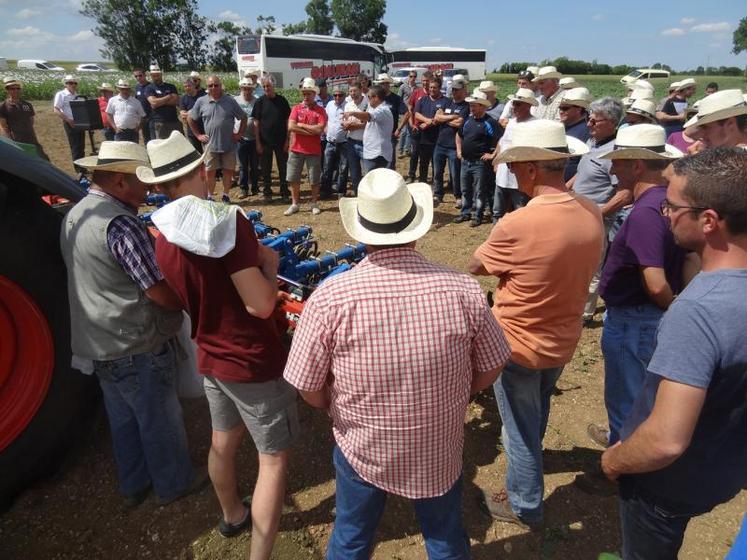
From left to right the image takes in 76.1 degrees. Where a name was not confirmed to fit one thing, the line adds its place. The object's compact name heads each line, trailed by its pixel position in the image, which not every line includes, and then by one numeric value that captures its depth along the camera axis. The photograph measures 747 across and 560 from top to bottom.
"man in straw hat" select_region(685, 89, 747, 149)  3.40
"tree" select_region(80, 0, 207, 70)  49.12
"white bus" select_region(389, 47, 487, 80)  38.16
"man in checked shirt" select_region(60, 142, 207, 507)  2.02
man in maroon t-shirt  1.75
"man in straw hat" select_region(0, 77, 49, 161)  8.15
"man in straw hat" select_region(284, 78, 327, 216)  7.08
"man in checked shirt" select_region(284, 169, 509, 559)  1.42
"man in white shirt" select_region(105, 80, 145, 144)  8.52
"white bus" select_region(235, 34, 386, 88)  26.69
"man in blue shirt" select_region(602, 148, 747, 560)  1.21
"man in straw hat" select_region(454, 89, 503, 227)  6.45
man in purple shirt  2.10
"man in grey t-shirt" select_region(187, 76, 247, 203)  7.12
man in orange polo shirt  1.99
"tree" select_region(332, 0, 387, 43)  70.50
